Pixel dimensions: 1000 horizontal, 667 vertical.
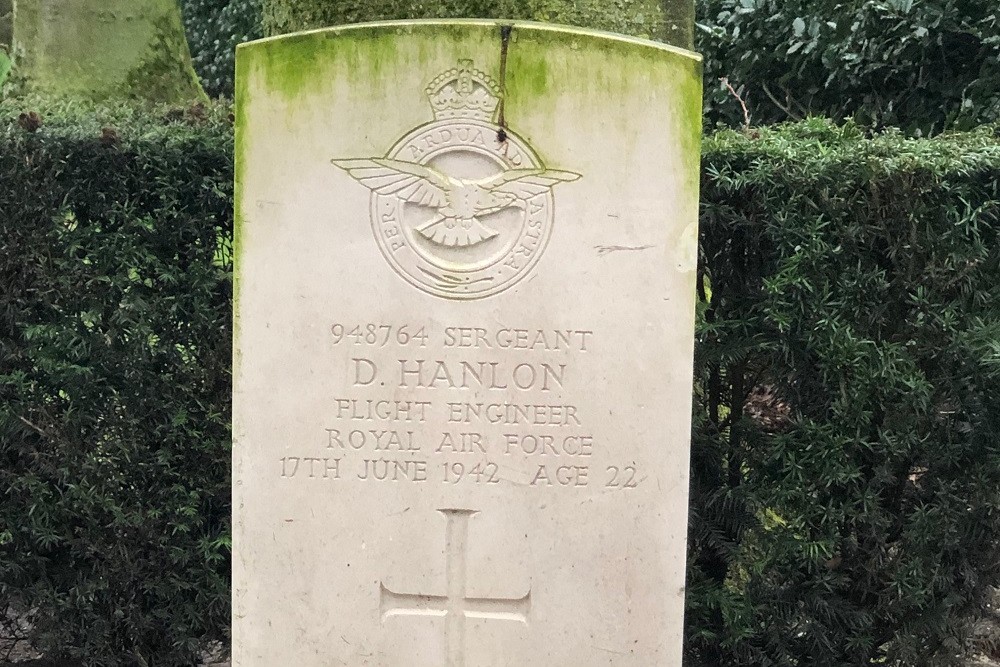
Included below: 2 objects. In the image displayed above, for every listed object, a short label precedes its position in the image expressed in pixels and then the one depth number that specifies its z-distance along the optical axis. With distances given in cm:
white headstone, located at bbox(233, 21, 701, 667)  250
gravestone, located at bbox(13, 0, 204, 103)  507
